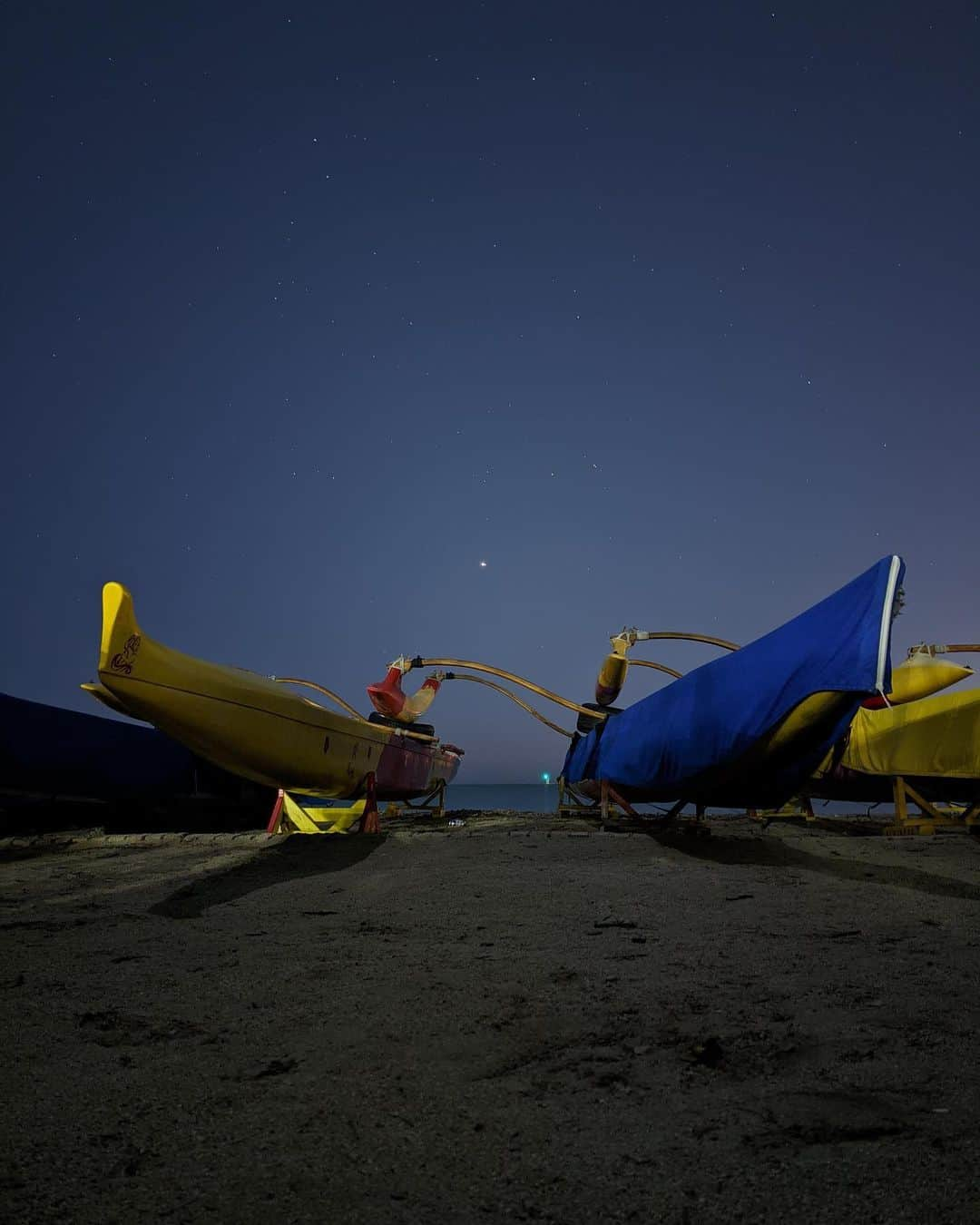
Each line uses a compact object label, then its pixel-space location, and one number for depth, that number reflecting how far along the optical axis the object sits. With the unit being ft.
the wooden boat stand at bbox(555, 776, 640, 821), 28.04
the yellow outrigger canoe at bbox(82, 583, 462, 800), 16.65
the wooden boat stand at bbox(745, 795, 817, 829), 35.81
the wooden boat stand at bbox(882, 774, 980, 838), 24.06
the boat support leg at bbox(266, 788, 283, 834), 23.15
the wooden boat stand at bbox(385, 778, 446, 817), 36.06
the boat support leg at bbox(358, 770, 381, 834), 24.55
